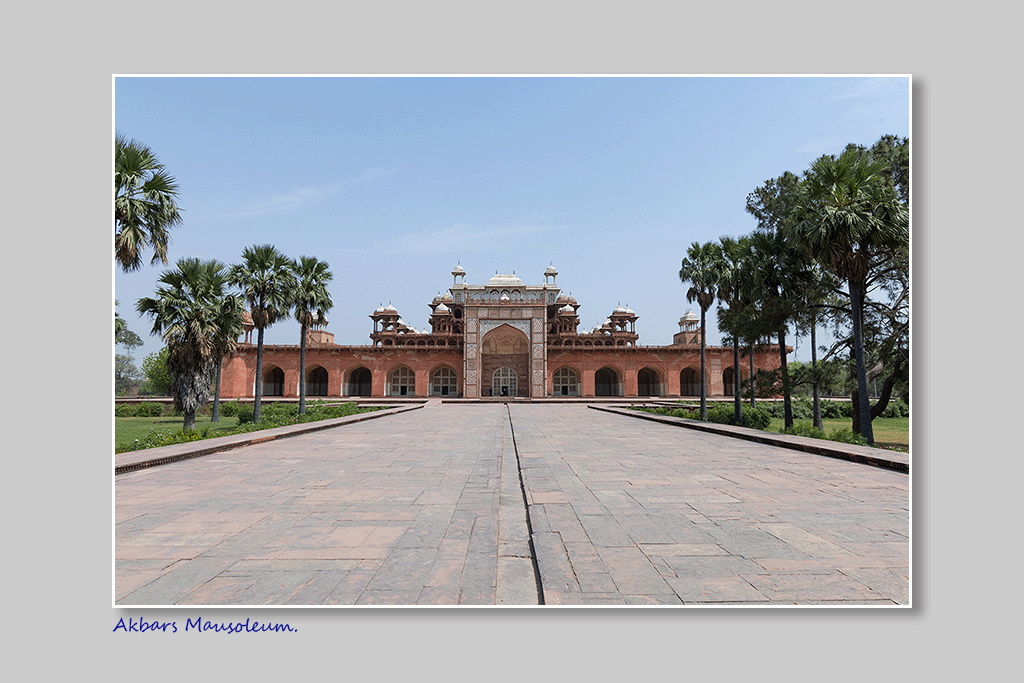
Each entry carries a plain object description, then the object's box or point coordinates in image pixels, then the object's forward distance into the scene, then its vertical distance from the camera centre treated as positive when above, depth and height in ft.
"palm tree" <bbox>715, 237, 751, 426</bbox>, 57.77 +8.43
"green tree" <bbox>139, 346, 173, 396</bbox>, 133.90 -5.56
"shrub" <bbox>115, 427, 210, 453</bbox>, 30.78 -5.30
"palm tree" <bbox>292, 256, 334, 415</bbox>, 73.41 +8.28
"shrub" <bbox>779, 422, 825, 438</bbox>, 41.36 -6.04
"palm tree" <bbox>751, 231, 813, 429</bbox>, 51.96 +7.37
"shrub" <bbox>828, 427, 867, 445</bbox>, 35.46 -5.55
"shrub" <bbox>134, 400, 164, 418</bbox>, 93.35 -9.99
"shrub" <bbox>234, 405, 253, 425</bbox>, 69.44 -8.13
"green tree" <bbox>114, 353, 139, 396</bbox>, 214.98 -9.29
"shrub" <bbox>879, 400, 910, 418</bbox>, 95.04 -9.65
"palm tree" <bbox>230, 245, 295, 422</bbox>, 65.92 +8.53
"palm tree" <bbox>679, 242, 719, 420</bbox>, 65.62 +10.01
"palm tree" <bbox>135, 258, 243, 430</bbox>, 61.77 +3.57
